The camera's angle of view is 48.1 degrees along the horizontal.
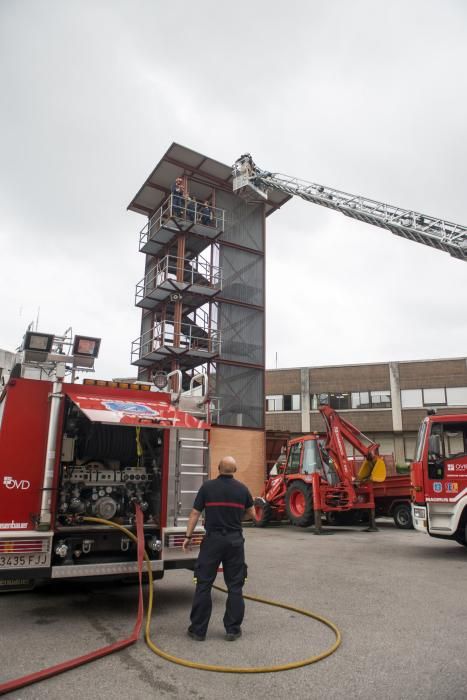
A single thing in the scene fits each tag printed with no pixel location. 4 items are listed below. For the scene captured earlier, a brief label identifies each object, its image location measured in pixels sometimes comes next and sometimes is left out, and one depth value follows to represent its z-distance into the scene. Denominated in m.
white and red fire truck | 10.54
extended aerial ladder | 20.39
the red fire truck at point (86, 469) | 5.80
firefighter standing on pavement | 5.28
